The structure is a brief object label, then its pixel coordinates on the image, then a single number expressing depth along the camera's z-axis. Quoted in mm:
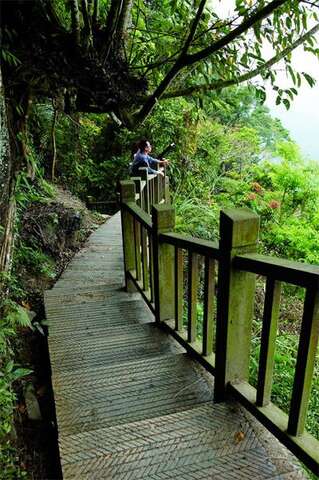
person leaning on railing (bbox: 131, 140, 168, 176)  6324
